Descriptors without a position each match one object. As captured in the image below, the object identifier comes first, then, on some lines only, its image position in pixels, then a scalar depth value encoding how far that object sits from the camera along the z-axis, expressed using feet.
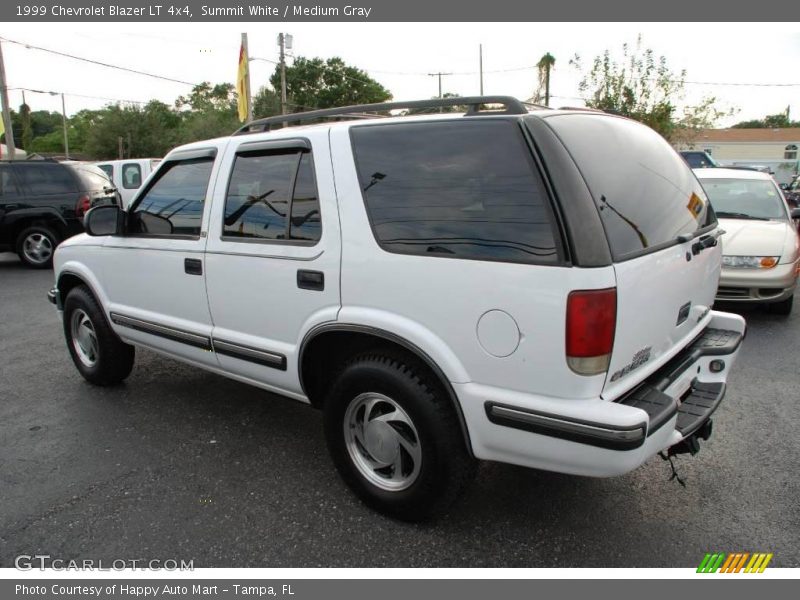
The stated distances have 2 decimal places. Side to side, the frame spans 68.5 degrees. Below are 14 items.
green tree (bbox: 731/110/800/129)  301.53
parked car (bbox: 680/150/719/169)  52.22
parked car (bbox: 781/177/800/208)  49.30
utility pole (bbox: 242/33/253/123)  70.24
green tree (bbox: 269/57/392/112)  181.68
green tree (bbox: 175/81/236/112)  236.63
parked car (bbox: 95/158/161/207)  49.52
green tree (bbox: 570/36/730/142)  75.92
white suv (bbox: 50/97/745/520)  7.06
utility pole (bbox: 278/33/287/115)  105.29
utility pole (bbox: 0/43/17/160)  64.47
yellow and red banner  70.95
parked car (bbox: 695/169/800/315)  19.74
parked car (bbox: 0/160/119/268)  33.63
